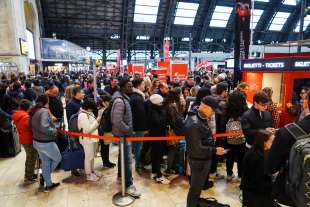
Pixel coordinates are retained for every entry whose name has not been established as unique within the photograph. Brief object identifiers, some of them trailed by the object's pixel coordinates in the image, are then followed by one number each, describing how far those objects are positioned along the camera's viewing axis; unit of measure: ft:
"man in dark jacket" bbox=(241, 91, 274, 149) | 10.09
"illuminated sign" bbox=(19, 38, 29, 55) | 46.37
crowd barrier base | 10.61
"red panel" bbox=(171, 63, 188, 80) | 29.58
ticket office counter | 18.29
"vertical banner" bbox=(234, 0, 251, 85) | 24.26
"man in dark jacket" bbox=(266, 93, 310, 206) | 4.96
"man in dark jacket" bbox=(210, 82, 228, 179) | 12.54
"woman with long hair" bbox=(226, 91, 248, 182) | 12.01
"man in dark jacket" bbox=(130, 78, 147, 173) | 12.78
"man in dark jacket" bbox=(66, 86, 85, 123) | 14.06
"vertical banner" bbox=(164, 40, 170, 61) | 41.78
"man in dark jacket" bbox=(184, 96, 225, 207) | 8.12
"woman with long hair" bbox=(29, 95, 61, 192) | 11.08
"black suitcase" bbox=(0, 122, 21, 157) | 16.26
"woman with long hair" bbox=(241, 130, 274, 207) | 7.58
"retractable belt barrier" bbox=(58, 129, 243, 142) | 11.45
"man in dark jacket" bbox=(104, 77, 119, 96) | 21.39
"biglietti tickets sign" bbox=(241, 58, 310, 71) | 18.15
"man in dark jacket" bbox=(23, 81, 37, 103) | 20.62
